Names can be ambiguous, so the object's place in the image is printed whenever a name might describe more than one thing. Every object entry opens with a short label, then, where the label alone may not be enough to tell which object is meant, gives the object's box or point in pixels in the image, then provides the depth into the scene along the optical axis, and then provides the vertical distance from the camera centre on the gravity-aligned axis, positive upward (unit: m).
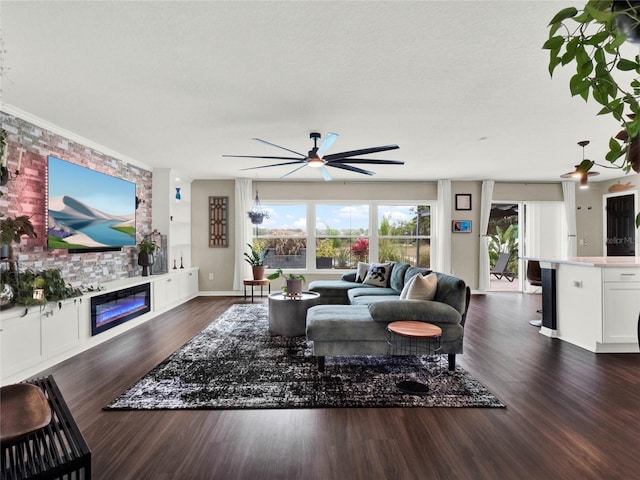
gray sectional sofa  3.01 -0.75
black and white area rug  2.47 -1.18
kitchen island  3.44 -0.65
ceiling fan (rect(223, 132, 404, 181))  3.29 +0.97
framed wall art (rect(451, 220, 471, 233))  7.10 +0.41
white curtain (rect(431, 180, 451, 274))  6.95 +0.44
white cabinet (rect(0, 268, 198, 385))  2.69 -0.85
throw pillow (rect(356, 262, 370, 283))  5.54 -0.47
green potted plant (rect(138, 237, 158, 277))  5.08 -0.16
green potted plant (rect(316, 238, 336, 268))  7.08 -0.18
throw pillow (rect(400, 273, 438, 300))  3.34 -0.45
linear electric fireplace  3.71 -0.79
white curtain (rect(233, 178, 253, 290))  6.77 +0.43
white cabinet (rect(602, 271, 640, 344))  3.44 -0.68
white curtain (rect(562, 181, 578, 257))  7.02 +0.68
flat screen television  3.58 +0.45
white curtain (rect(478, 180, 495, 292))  6.97 +0.19
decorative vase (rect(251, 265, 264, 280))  6.20 -0.50
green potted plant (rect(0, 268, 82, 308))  2.92 -0.39
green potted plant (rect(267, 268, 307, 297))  4.16 -0.53
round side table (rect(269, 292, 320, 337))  4.04 -0.88
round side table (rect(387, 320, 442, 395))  2.67 -0.90
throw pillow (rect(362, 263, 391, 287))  5.14 -0.49
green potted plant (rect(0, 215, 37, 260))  2.73 +0.12
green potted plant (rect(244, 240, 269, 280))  6.21 -0.24
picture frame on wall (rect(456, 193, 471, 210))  7.10 +0.97
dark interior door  6.55 +0.38
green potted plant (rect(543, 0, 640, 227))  0.55 +0.35
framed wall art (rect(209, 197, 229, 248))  6.93 +0.49
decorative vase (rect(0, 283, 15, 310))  2.78 -0.44
